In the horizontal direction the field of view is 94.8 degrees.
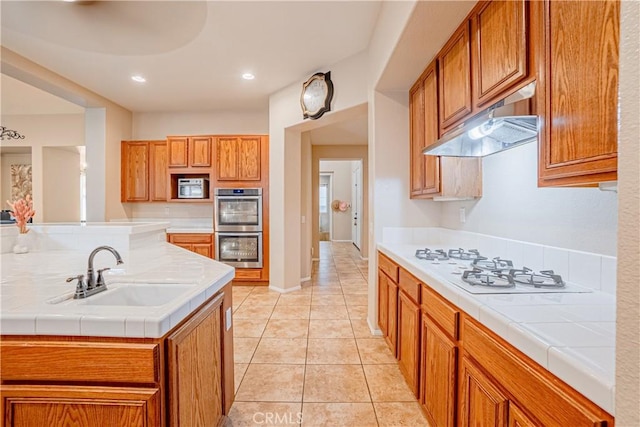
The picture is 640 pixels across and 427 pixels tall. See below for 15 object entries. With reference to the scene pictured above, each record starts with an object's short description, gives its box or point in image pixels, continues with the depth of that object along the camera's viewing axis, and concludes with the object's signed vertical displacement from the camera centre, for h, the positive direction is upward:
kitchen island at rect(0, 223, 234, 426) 0.96 -0.51
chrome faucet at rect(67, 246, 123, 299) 1.20 -0.32
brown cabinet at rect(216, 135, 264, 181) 4.55 +0.80
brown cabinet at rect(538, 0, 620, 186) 0.85 +0.37
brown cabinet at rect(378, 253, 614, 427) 0.73 -0.58
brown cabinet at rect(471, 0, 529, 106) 1.28 +0.78
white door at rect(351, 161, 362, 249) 7.37 +0.16
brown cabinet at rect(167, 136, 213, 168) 4.64 +0.92
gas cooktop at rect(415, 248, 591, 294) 1.21 -0.32
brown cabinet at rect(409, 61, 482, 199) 2.17 +0.34
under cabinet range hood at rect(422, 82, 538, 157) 1.32 +0.41
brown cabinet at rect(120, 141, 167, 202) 4.89 +0.62
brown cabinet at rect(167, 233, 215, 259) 4.60 -0.50
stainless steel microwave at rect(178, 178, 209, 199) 4.73 +0.34
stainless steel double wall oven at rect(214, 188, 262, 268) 4.52 -0.26
